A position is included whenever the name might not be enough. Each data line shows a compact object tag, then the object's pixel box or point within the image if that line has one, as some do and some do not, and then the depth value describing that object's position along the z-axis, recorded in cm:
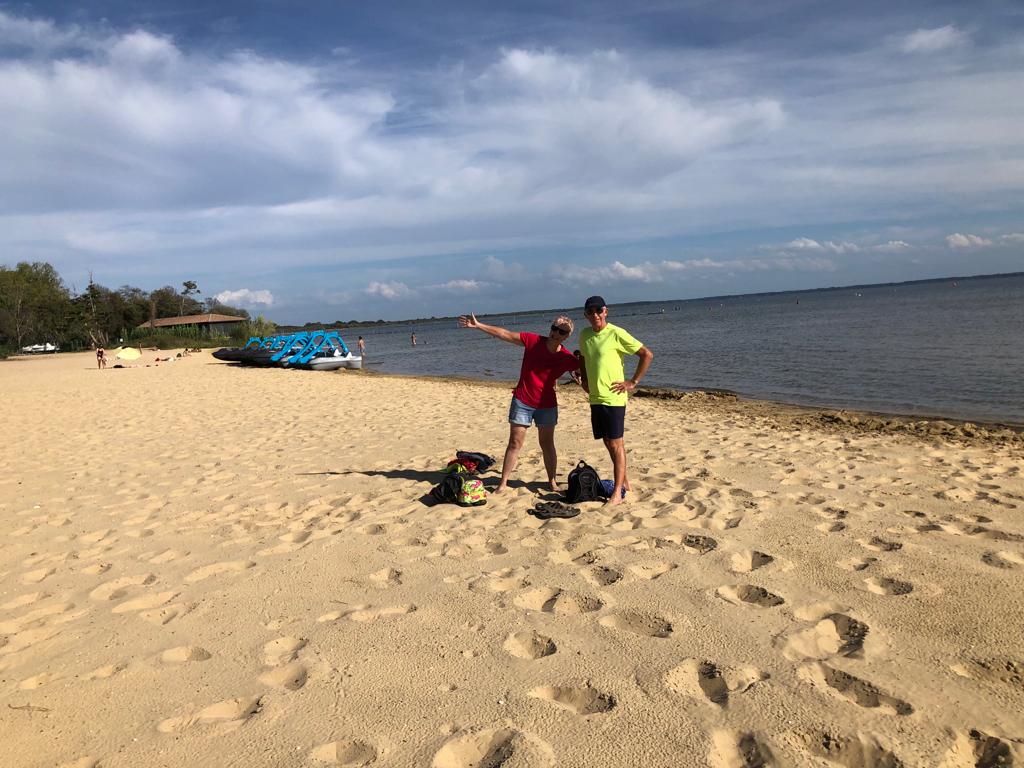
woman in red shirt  534
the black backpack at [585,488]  516
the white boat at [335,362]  2617
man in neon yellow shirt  496
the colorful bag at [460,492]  522
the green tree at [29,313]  5722
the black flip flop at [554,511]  481
